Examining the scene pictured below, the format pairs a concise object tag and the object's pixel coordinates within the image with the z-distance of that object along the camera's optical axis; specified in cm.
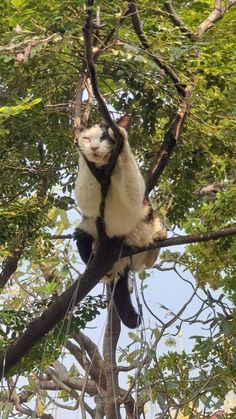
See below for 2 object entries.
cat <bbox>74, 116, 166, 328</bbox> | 562
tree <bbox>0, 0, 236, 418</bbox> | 511
